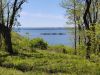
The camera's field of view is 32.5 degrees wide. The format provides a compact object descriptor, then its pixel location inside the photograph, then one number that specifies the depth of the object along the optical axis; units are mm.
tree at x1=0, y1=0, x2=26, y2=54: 18736
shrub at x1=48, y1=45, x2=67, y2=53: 29732
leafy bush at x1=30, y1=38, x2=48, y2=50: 31012
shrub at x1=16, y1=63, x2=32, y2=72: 9680
